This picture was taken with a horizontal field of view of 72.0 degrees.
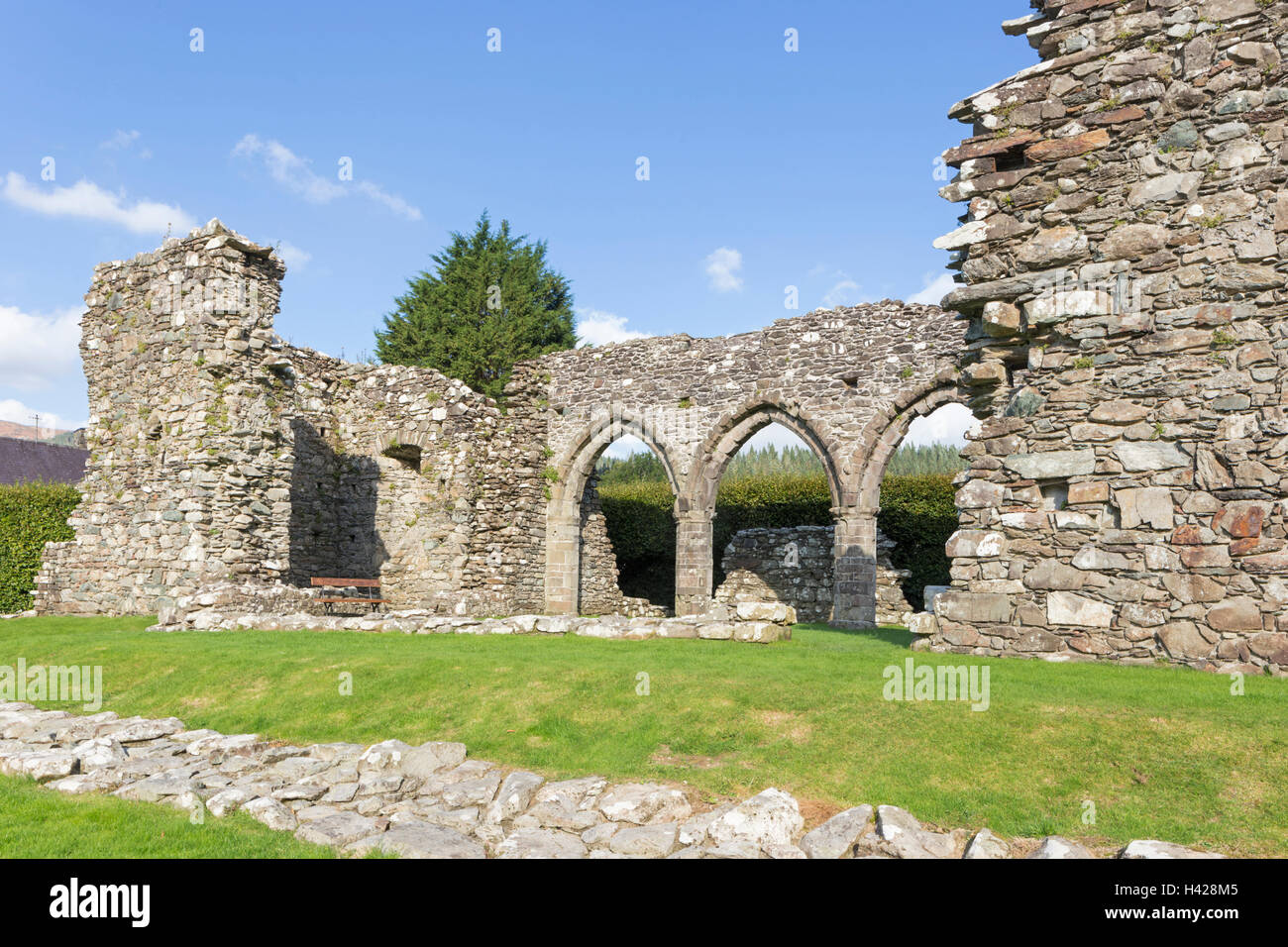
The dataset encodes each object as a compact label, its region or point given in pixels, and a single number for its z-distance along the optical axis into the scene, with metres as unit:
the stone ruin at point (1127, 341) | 6.79
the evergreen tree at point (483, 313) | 31.11
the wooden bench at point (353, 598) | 14.00
